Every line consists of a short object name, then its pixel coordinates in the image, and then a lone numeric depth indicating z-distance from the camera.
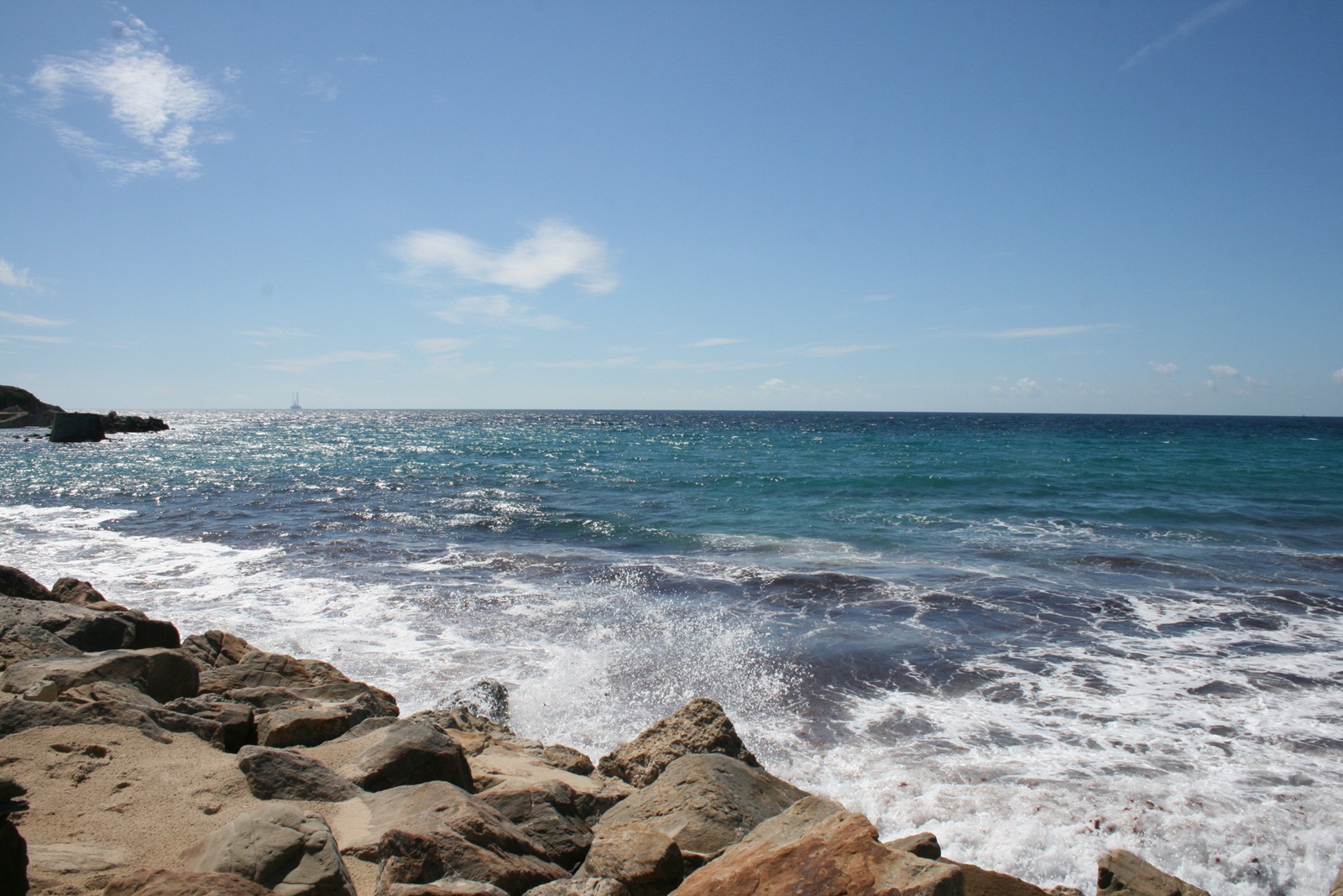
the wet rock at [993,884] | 4.43
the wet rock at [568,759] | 6.16
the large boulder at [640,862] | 3.99
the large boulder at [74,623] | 7.36
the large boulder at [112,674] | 5.58
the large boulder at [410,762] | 4.95
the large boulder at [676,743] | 6.02
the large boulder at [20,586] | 9.00
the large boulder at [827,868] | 3.23
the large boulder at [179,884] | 2.80
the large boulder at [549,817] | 4.55
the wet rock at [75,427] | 55.28
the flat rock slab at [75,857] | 3.30
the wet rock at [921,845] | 4.64
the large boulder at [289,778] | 4.46
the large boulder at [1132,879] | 4.54
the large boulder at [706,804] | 4.55
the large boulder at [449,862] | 3.48
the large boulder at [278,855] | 3.20
